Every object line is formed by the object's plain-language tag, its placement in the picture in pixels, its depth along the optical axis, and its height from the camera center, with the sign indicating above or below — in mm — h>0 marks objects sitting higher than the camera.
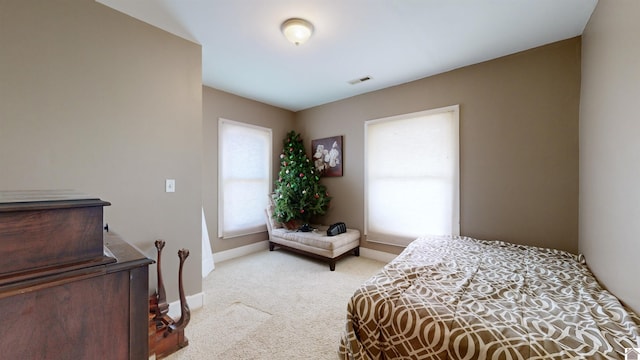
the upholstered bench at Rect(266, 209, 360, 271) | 3266 -885
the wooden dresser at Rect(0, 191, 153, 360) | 604 -283
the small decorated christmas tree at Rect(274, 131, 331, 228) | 3903 -216
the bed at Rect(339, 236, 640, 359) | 1067 -675
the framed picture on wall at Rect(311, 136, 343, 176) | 4068 +408
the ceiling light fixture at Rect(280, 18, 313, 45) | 2059 +1259
